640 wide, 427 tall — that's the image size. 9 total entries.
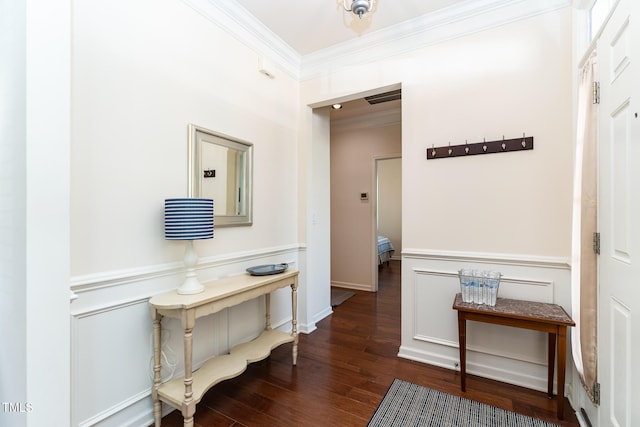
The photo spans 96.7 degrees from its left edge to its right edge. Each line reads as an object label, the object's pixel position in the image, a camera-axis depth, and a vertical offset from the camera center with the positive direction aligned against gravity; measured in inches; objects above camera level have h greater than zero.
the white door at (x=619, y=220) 45.7 -1.3
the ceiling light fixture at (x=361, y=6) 66.4 +48.6
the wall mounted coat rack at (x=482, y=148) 83.0 +20.2
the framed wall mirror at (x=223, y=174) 80.7 +12.1
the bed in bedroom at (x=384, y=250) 237.1 -32.5
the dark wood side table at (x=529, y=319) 69.8 -27.8
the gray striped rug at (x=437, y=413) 68.4 -50.7
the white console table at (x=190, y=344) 63.6 -32.6
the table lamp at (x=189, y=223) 65.5 -2.5
